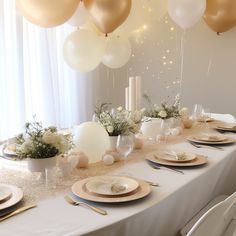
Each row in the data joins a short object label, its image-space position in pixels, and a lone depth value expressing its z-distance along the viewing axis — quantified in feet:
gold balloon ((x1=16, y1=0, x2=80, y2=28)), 8.38
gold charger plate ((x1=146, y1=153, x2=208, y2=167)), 5.79
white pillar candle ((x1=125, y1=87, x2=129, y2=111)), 8.29
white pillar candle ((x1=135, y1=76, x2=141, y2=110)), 8.14
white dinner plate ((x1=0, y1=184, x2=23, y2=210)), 4.05
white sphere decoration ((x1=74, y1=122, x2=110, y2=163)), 6.00
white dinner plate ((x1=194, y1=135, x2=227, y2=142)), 7.50
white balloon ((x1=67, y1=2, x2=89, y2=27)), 9.98
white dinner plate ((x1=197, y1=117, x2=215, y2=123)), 9.73
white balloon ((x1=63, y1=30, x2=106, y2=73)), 9.57
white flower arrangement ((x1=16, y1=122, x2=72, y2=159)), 4.96
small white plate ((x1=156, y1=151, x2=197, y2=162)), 6.00
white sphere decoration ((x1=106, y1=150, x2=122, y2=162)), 6.03
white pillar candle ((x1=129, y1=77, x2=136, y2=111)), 8.08
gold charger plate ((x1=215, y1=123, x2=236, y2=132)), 8.73
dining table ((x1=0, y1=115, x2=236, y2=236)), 3.70
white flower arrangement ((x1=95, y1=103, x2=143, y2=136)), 6.44
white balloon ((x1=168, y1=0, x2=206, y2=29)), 10.28
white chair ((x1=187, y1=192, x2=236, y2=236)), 3.80
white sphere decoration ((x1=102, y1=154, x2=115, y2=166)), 5.83
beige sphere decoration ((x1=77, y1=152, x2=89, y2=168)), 5.60
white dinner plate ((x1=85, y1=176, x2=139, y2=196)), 4.48
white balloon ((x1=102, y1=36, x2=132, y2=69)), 11.21
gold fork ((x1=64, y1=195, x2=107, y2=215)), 4.02
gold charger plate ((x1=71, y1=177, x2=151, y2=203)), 4.23
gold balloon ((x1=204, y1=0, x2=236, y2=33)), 11.05
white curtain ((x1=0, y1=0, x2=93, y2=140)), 11.32
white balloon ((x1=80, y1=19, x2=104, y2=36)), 10.88
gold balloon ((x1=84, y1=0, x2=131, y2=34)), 8.93
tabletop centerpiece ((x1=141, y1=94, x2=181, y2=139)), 7.63
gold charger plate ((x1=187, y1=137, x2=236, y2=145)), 7.31
